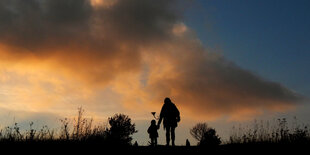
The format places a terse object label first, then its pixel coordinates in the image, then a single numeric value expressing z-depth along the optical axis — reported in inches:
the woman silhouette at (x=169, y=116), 653.3
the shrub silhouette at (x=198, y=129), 2348.5
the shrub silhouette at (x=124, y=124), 1895.9
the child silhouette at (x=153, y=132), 786.8
